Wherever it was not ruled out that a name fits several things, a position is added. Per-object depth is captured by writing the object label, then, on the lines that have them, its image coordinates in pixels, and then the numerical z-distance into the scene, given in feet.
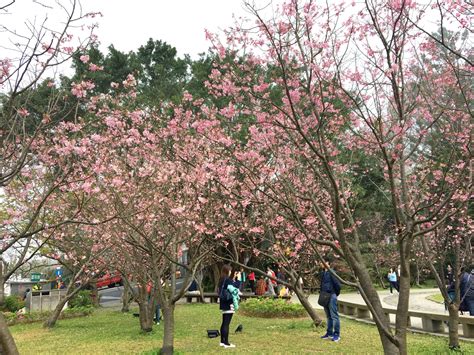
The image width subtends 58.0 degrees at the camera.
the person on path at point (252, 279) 69.03
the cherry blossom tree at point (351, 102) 13.35
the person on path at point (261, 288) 61.32
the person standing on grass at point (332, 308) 26.55
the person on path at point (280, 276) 69.62
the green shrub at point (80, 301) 54.03
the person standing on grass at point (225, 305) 24.67
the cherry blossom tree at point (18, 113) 14.24
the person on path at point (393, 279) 68.69
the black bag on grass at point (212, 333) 29.09
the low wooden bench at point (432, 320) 27.20
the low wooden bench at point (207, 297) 56.46
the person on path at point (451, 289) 29.91
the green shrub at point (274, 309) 39.45
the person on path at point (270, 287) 64.28
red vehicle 94.84
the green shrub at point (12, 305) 56.13
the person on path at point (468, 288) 28.86
